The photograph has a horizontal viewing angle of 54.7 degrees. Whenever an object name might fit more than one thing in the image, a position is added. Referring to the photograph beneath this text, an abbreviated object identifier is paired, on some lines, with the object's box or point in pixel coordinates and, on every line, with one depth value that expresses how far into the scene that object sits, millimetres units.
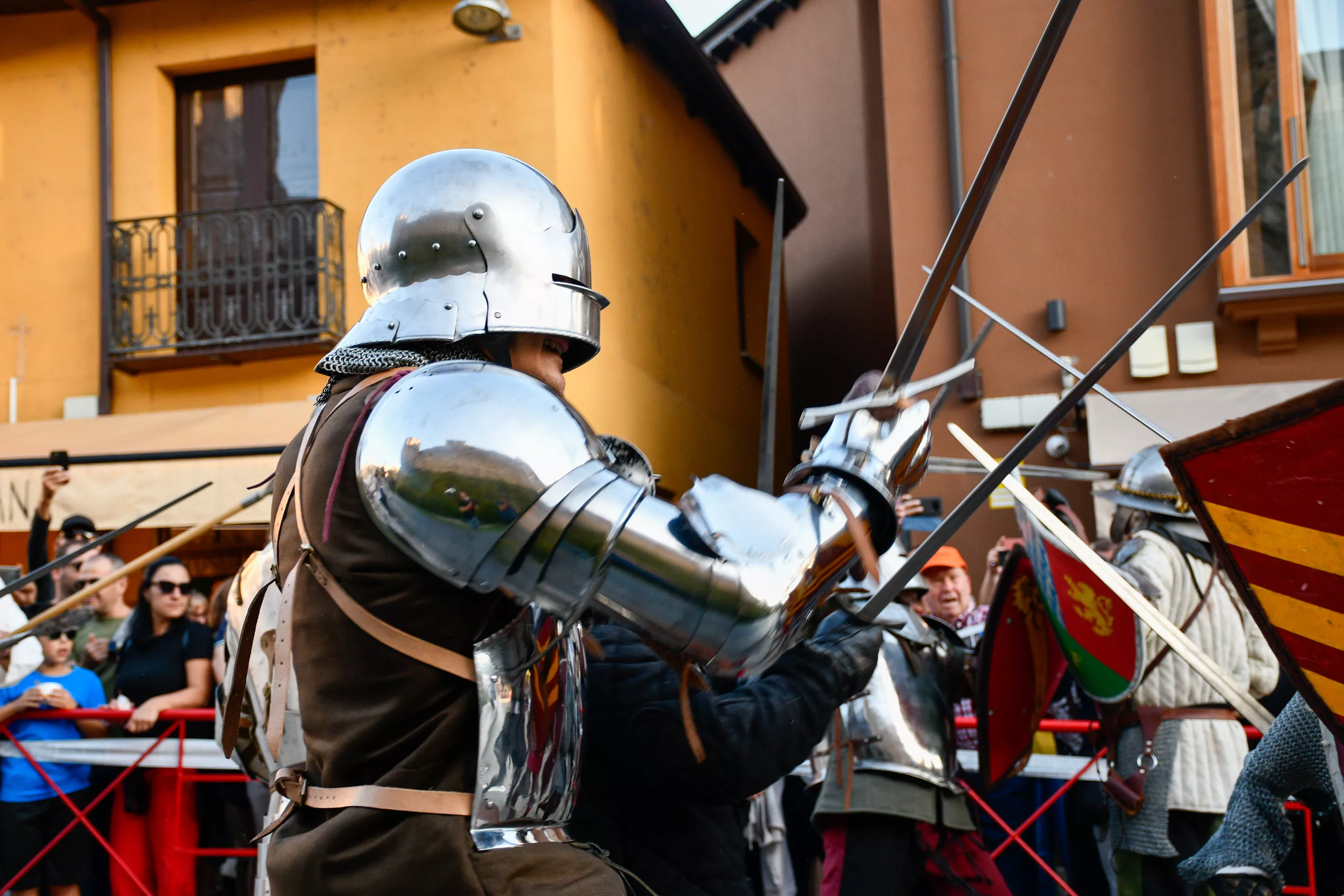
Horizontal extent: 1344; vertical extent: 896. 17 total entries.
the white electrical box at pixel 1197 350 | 7652
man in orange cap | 5082
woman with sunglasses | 4754
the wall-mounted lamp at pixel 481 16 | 7898
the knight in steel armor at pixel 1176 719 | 3498
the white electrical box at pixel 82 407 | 8719
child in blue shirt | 4605
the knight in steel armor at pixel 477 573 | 1583
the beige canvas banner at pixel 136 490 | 6949
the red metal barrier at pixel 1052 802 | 3848
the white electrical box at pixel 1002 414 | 7766
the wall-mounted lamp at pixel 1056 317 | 7766
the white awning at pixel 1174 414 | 7379
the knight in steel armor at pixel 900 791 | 3488
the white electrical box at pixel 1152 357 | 7707
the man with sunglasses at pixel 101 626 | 5148
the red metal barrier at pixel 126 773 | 4625
